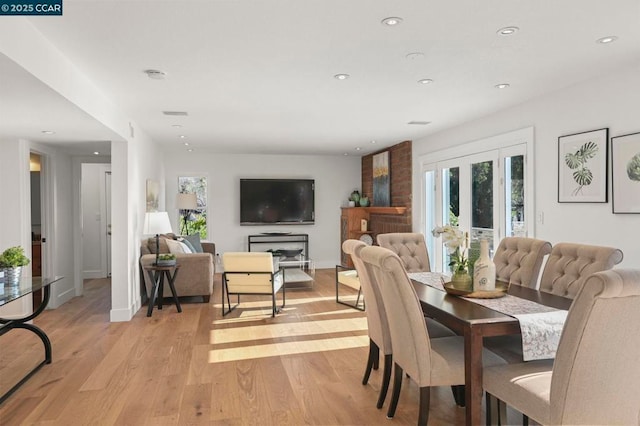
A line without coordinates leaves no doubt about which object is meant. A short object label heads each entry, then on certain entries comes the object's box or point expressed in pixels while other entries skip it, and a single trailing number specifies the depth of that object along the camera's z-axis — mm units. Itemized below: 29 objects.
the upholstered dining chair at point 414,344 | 2363
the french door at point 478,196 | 5043
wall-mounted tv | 9228
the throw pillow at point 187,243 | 7133
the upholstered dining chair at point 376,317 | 2926
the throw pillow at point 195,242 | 7649
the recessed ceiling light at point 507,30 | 2789
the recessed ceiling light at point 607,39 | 2959
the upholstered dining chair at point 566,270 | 2662
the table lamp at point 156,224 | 5555
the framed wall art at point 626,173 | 3527
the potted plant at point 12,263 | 3469
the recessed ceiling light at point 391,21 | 2622
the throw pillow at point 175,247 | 6184
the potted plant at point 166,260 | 5609
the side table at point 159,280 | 5504
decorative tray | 2727
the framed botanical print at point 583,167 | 3859
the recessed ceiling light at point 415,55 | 3219
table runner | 2172
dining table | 2209
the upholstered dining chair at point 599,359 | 1655
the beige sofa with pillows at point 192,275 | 6012
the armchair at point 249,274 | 5316
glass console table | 3243
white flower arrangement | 2877
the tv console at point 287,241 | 9172
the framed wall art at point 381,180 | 8344
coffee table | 6755
